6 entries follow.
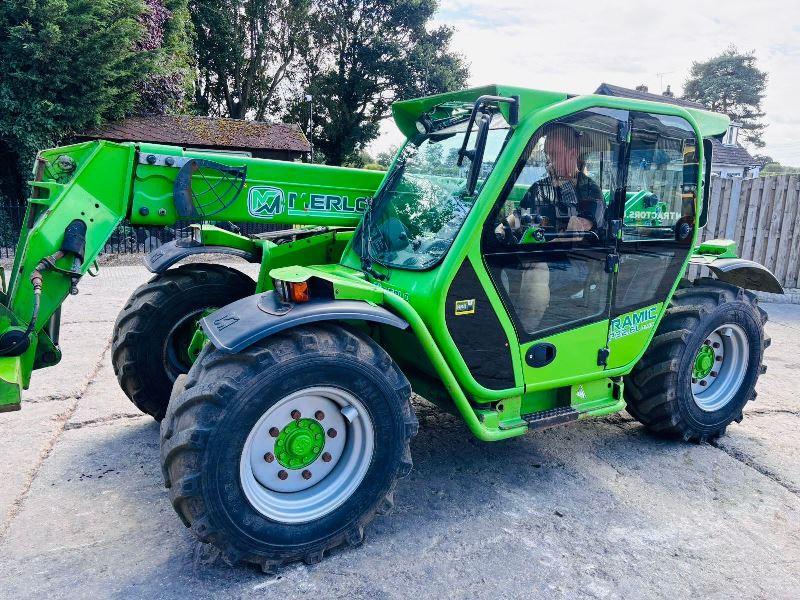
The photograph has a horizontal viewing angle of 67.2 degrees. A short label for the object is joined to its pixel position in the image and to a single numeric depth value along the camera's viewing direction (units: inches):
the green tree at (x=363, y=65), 1107.9
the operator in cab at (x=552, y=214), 131.6
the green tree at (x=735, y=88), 1927.9
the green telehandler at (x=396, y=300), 108.3
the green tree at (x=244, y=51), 1016.2
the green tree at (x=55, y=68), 545.0
